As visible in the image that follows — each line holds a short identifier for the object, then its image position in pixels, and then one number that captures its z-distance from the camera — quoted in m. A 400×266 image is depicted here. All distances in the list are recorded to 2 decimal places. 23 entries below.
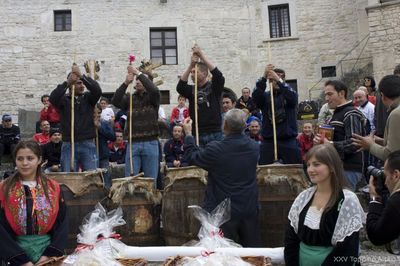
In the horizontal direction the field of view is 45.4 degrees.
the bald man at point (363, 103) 7.70
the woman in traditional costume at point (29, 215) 3.66
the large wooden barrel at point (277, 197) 5.06
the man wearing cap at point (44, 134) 9.61
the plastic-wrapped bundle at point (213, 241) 3.27
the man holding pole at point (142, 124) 6.50
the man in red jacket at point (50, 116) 10.76
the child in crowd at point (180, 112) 11.32
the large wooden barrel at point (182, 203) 5.14
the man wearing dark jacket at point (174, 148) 8.79
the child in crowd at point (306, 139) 8.47
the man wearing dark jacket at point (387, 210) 3.09
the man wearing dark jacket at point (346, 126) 5.14
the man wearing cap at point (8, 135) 11.20
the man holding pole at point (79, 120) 6.44
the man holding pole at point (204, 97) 6.02
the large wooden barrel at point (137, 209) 5.30
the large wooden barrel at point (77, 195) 5.27
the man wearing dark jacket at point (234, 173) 4.52
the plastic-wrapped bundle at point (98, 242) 3.31
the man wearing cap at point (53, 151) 8.45
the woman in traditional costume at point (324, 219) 3.18
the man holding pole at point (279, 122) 5.93
